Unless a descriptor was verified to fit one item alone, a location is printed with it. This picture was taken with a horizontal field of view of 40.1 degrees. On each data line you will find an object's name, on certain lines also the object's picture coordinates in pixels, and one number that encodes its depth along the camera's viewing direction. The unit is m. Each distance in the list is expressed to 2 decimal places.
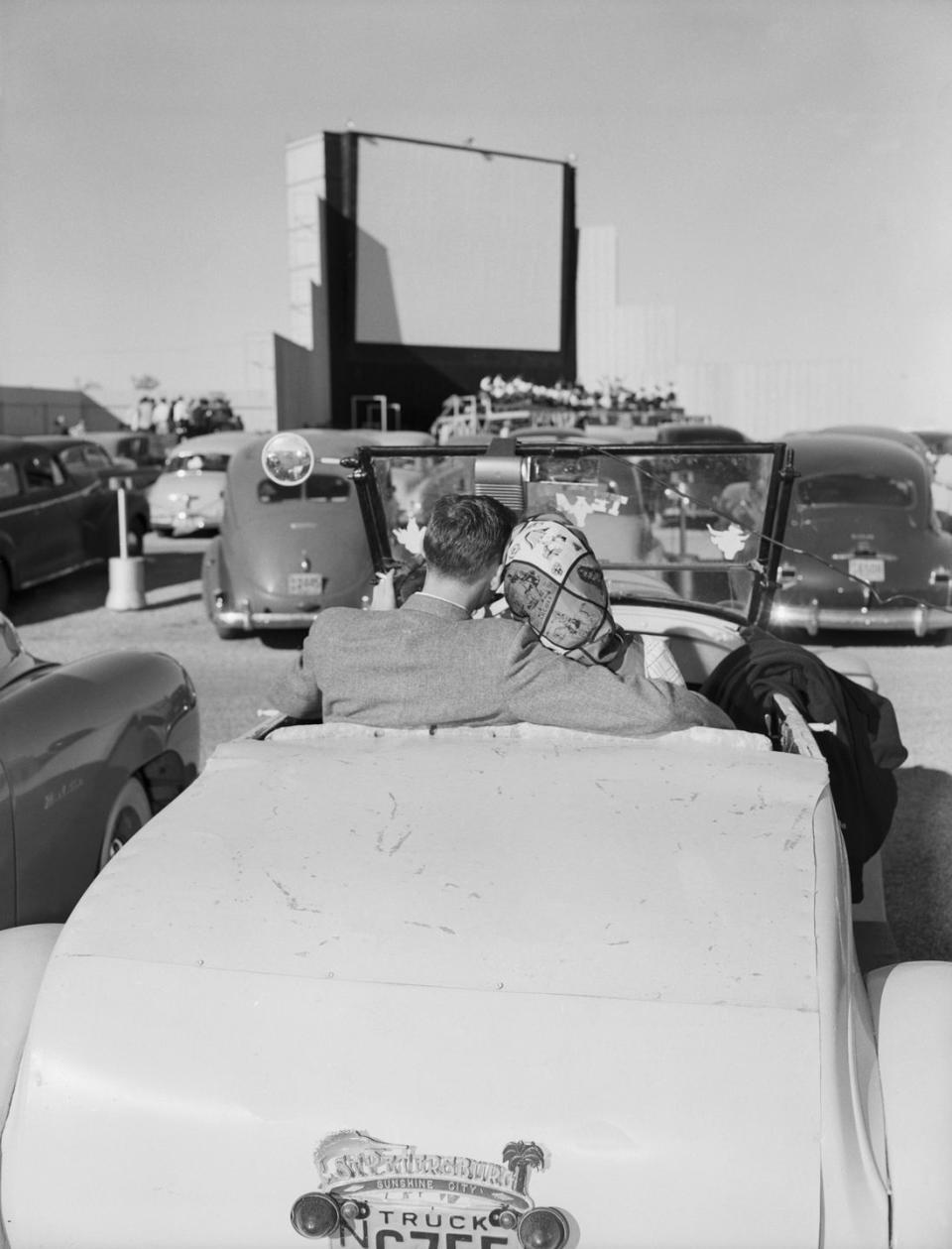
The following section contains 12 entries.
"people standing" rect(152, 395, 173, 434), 35.22
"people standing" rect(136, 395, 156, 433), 36.59
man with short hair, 2.65
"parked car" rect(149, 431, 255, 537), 16.73
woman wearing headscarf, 2.88
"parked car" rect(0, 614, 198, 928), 3.41
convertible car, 1.87
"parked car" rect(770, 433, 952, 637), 9.61
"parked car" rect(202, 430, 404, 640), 9.96
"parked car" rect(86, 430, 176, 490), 24.83
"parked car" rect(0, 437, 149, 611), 12.00
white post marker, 12.19
